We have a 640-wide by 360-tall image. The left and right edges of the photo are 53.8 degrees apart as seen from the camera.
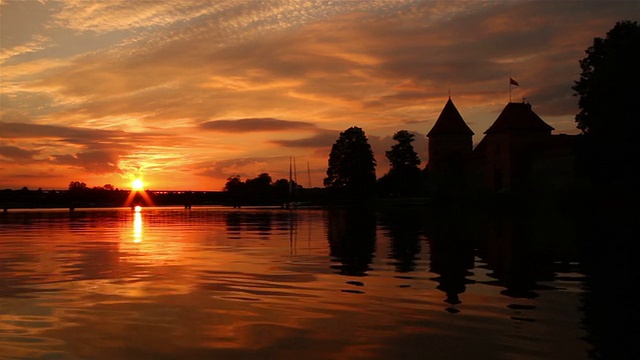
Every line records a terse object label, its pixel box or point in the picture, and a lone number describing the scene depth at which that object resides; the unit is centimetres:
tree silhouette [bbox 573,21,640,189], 4444
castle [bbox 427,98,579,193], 7894
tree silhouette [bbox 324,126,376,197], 11900
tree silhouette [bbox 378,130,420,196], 12269
